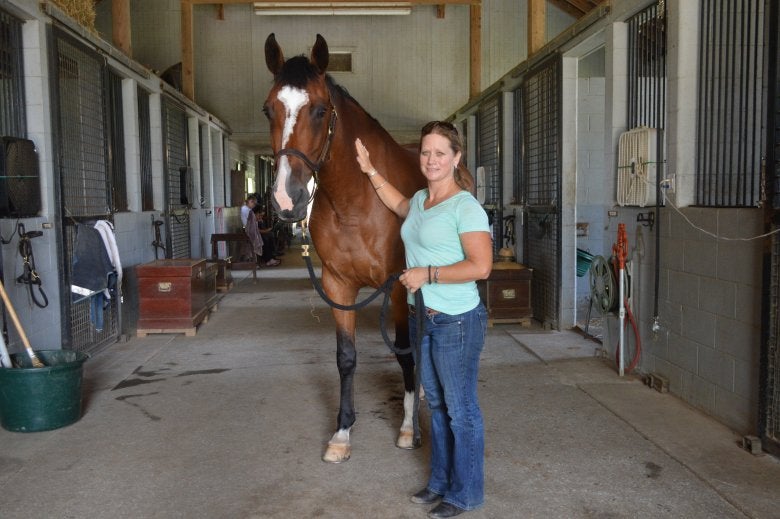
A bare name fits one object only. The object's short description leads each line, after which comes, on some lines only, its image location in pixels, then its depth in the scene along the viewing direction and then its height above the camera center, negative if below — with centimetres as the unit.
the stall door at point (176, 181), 727 +37
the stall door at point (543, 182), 560 +23
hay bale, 460 +149
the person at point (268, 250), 1211 -76
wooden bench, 954 -41
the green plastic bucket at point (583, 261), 638 -54
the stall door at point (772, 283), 274 -34
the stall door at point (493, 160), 735 +58
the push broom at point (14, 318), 306 -49
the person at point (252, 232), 992 -33
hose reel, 424 -54
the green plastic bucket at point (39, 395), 305 -88
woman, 206 -27
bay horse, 232 +9
